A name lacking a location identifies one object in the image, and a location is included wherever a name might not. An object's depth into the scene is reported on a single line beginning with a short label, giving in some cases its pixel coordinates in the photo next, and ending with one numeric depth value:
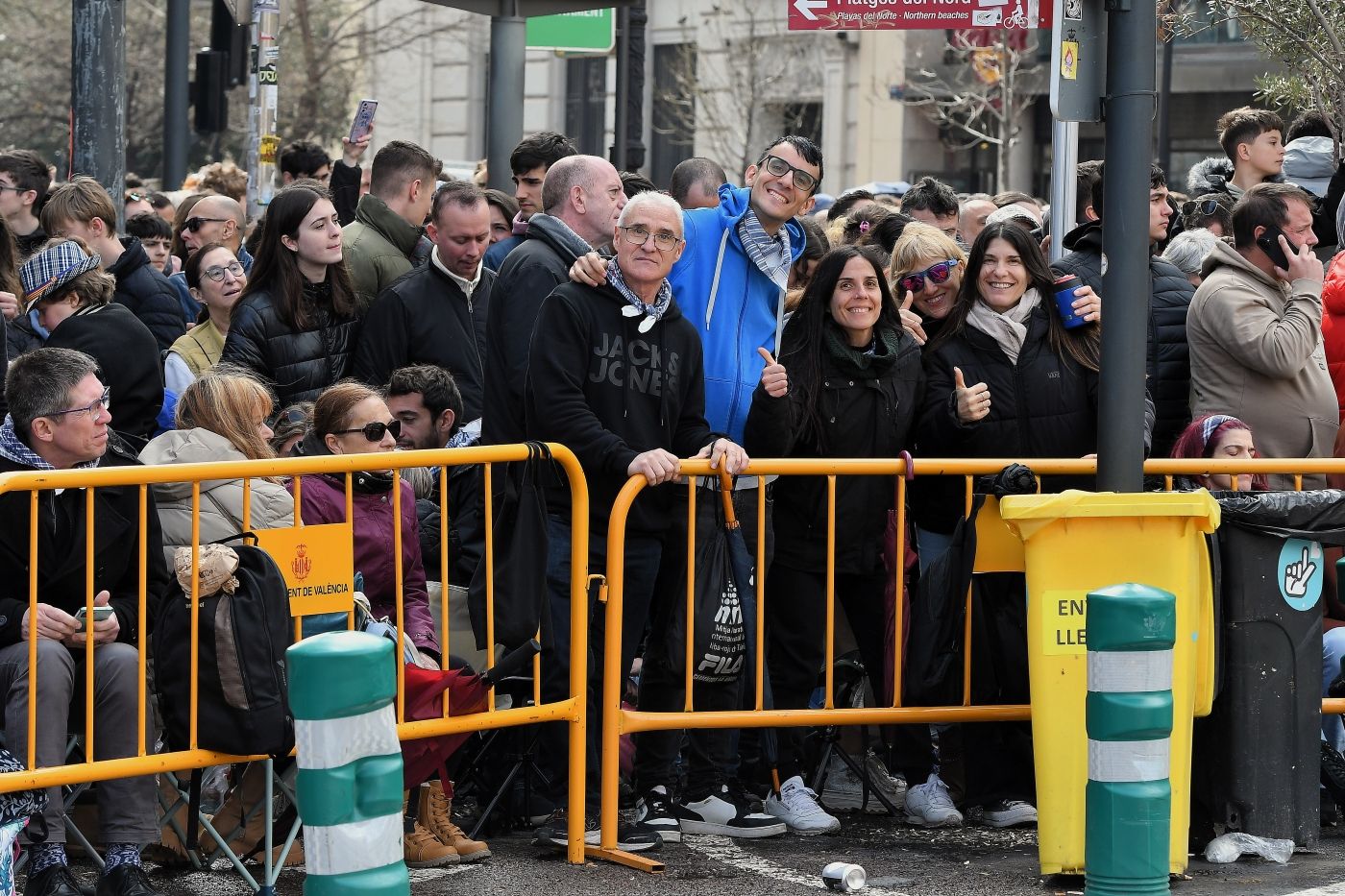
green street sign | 25.77
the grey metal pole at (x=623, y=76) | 29.42
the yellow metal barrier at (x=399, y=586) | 10.35
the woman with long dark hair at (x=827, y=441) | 13.52
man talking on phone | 14.73
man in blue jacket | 13.66
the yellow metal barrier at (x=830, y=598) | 12.41
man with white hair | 12.60
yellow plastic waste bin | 11.87
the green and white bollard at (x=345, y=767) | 8.50
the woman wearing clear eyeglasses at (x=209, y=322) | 16.08
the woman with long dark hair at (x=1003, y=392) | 13.59
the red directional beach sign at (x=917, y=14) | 13.49
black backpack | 10.81
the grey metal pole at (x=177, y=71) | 31.48
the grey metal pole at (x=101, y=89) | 21.22
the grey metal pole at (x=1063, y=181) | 16.75
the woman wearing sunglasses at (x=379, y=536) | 12.04
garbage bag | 12.48
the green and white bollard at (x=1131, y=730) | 10.41
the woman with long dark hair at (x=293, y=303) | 15.09
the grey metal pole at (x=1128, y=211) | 11.89
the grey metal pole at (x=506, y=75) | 19.48
